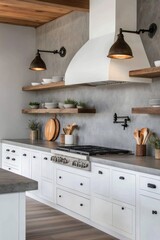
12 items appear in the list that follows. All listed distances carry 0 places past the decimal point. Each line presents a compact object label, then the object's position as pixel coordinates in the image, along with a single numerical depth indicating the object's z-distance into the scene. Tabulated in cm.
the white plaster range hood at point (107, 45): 446
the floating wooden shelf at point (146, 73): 400
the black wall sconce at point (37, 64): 577
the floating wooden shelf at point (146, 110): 409
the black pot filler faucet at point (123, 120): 489
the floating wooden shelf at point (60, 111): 549
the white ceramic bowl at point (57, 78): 613
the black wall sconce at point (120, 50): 408
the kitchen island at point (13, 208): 248
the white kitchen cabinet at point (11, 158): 645
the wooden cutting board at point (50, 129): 662
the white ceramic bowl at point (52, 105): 641
